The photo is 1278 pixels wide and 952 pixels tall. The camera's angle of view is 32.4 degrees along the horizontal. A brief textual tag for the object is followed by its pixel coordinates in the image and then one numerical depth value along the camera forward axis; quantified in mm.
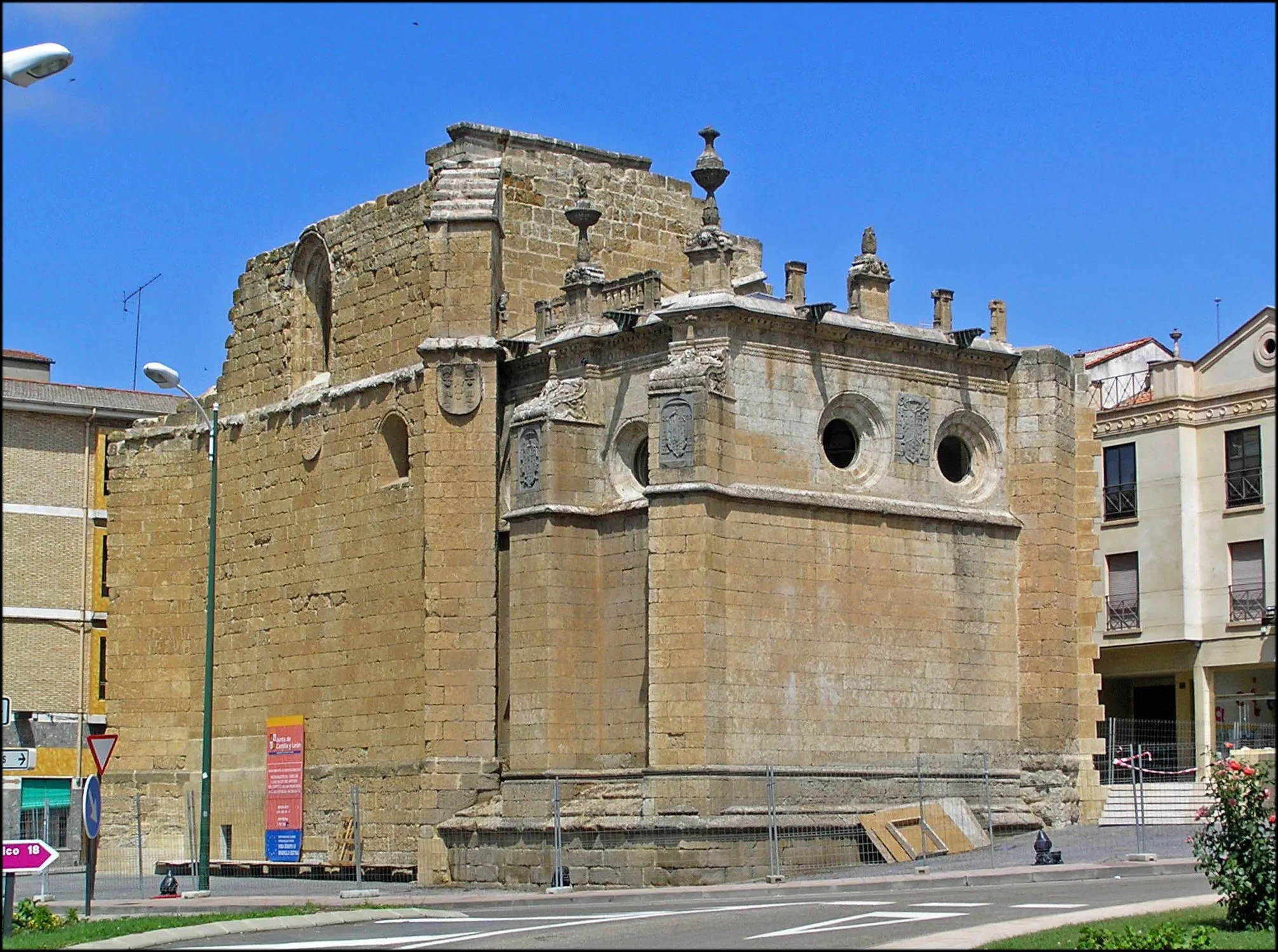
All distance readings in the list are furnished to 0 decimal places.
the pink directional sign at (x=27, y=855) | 24297
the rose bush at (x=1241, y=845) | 20172
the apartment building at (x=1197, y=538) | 43938
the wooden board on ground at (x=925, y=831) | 32125
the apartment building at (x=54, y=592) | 49969
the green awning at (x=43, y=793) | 49875
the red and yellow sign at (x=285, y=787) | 39062
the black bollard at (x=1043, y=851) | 29938
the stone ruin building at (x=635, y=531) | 32531
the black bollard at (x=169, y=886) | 32688
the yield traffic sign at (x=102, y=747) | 27219
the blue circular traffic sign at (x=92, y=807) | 25766
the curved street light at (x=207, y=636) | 31484
